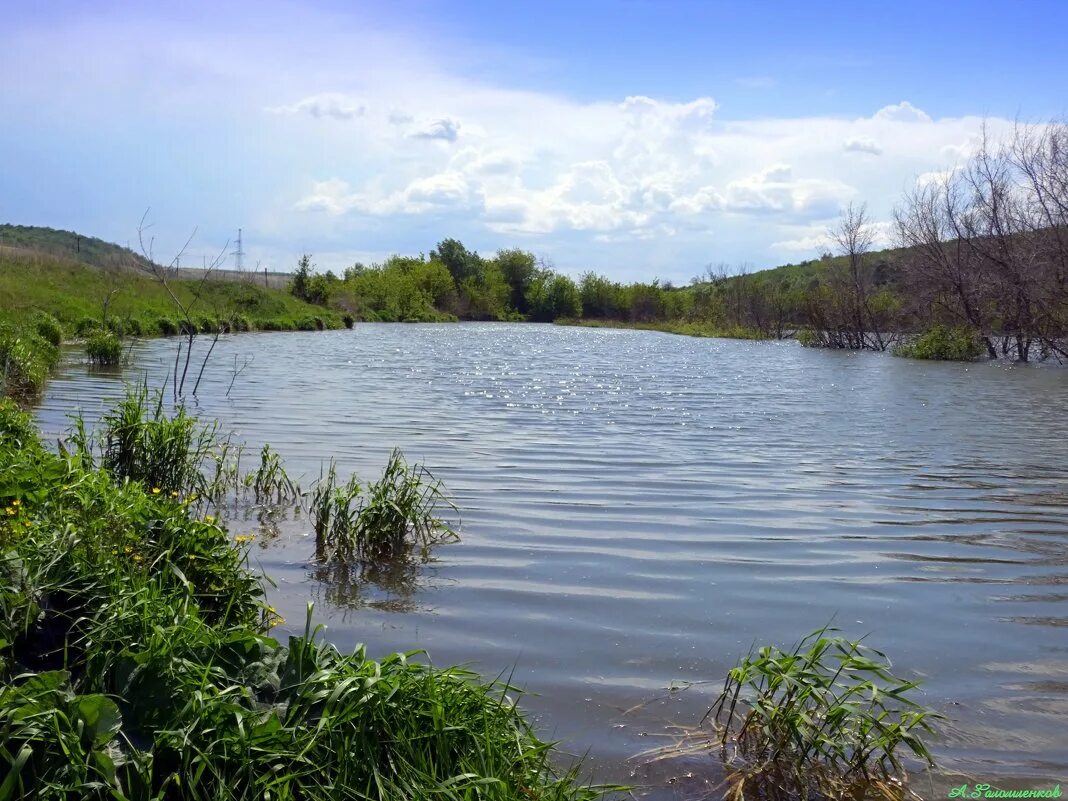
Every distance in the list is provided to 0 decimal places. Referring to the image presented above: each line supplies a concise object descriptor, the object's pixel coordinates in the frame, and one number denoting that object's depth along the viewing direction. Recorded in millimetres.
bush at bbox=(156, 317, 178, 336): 34281
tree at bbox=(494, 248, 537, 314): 96750
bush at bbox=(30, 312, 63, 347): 21844
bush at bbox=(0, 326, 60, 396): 13117
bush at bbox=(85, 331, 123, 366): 19734
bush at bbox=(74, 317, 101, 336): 27795
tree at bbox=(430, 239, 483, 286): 94875
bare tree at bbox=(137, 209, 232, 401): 12305
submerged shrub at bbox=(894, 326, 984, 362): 32000
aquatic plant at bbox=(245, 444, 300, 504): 7781
